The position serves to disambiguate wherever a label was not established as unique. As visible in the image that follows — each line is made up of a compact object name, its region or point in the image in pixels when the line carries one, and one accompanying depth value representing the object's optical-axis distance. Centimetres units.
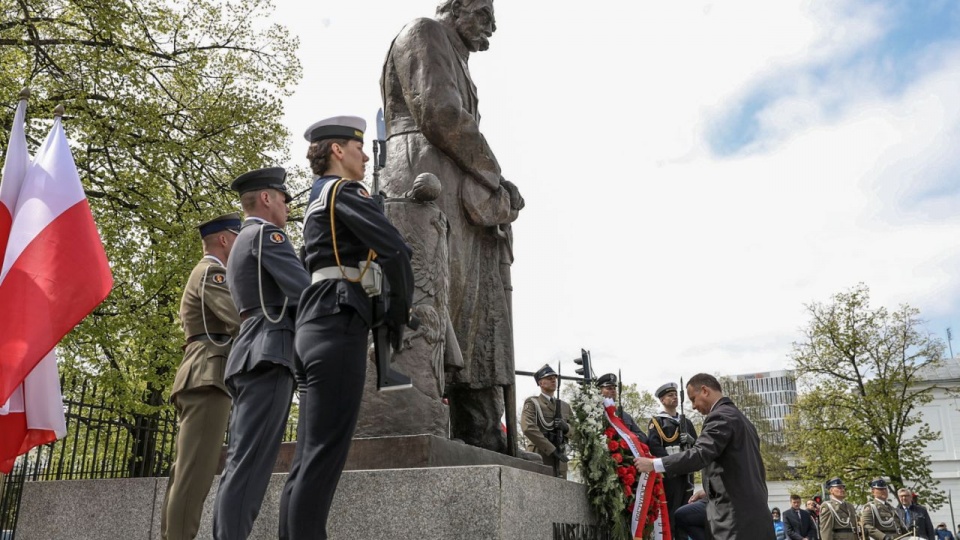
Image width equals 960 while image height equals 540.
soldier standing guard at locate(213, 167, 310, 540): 342
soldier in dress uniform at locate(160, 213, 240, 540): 422
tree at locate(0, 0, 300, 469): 1481
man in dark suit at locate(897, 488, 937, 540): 1560
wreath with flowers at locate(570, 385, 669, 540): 625
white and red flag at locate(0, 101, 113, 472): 575
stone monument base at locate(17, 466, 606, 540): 404
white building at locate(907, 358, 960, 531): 5434
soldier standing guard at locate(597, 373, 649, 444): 1000
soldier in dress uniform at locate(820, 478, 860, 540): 1524
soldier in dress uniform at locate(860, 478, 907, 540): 1460
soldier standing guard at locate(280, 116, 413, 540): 304
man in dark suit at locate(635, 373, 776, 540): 589
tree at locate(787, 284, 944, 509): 3081
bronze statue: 598
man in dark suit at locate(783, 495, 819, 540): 1585
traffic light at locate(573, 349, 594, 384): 973
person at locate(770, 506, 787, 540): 1972
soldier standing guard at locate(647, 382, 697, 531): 915
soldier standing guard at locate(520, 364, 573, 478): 853
